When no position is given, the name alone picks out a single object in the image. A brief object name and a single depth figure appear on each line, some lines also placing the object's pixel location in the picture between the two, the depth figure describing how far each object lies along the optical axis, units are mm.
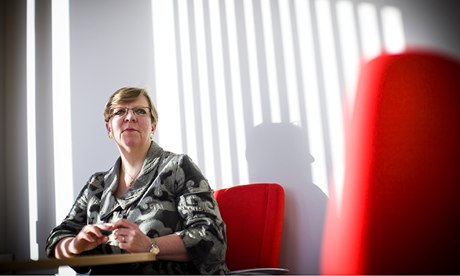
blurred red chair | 1450
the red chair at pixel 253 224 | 1989
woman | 1685
